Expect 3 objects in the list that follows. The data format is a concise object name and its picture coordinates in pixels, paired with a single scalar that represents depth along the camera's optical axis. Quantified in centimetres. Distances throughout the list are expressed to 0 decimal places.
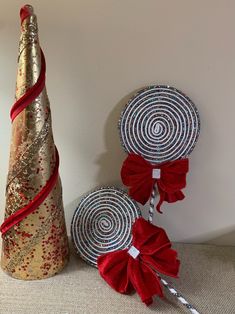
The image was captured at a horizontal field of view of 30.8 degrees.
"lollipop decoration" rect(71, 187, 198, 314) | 90
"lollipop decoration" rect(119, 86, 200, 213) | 97
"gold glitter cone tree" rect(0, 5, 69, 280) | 86
